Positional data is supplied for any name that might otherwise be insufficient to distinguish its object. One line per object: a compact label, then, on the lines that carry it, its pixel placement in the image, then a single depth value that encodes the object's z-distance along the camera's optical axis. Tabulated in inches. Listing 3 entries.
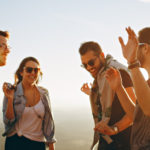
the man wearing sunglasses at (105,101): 123.2
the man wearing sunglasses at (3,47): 157.2
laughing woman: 191.6
